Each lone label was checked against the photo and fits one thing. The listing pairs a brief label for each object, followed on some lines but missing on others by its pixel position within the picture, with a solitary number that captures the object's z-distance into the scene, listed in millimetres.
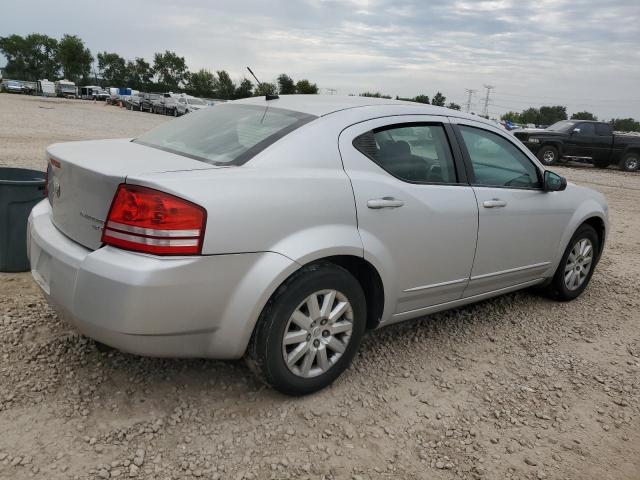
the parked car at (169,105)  42356
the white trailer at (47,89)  66375
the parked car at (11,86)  72562
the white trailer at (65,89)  72062
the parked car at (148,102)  47169
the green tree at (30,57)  107312
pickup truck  19391
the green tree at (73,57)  91812
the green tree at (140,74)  100812
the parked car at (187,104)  39531
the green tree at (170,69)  101831
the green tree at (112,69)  104875
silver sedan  2393
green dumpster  4109
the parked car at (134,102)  49469
